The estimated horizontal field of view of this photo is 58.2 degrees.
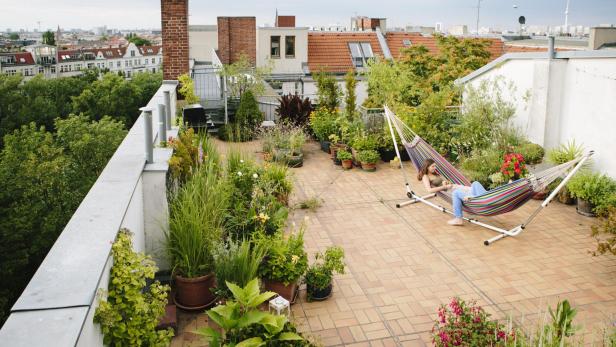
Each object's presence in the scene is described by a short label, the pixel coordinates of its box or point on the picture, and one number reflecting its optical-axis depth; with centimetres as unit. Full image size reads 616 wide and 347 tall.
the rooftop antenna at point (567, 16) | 1259
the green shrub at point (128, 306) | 307
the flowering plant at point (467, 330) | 378
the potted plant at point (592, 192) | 730
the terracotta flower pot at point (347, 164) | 991
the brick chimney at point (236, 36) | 2692
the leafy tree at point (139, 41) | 14088
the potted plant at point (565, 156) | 800
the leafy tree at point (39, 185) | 1806
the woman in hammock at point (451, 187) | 701
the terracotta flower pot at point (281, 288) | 492
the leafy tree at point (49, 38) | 12975
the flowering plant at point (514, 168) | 779
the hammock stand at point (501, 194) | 618
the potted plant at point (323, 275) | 506
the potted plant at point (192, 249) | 472
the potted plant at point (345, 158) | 989
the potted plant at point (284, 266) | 485
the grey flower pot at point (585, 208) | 751
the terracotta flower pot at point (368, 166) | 976
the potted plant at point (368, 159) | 969
